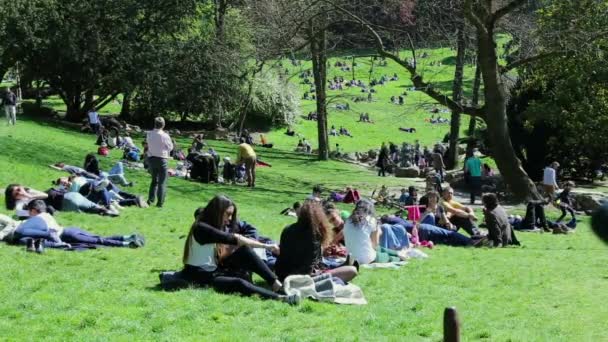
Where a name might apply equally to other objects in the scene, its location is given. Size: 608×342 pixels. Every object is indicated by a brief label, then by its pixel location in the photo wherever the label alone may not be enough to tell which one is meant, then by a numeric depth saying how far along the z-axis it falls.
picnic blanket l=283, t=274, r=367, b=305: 8.49
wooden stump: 3.54
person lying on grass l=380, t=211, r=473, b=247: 13.88
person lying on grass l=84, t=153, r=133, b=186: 19.14
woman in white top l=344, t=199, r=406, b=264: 10.84
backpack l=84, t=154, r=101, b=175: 19.14
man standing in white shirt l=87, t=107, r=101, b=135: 33.08
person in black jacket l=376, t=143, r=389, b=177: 33.38
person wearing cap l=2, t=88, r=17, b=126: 30.22
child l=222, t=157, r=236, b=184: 24.28
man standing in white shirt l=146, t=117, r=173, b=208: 15.39
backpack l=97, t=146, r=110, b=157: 25.69
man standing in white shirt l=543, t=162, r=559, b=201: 23.12
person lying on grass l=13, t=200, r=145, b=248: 10.83
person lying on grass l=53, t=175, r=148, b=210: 15.11
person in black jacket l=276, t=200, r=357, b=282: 8.95
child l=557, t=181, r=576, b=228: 18.56
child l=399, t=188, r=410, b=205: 19.87
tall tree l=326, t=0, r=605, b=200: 21.97
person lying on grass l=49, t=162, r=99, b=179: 17.89
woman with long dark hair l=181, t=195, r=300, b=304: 8.48
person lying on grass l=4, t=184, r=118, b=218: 13.77
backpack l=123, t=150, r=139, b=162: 24.74
